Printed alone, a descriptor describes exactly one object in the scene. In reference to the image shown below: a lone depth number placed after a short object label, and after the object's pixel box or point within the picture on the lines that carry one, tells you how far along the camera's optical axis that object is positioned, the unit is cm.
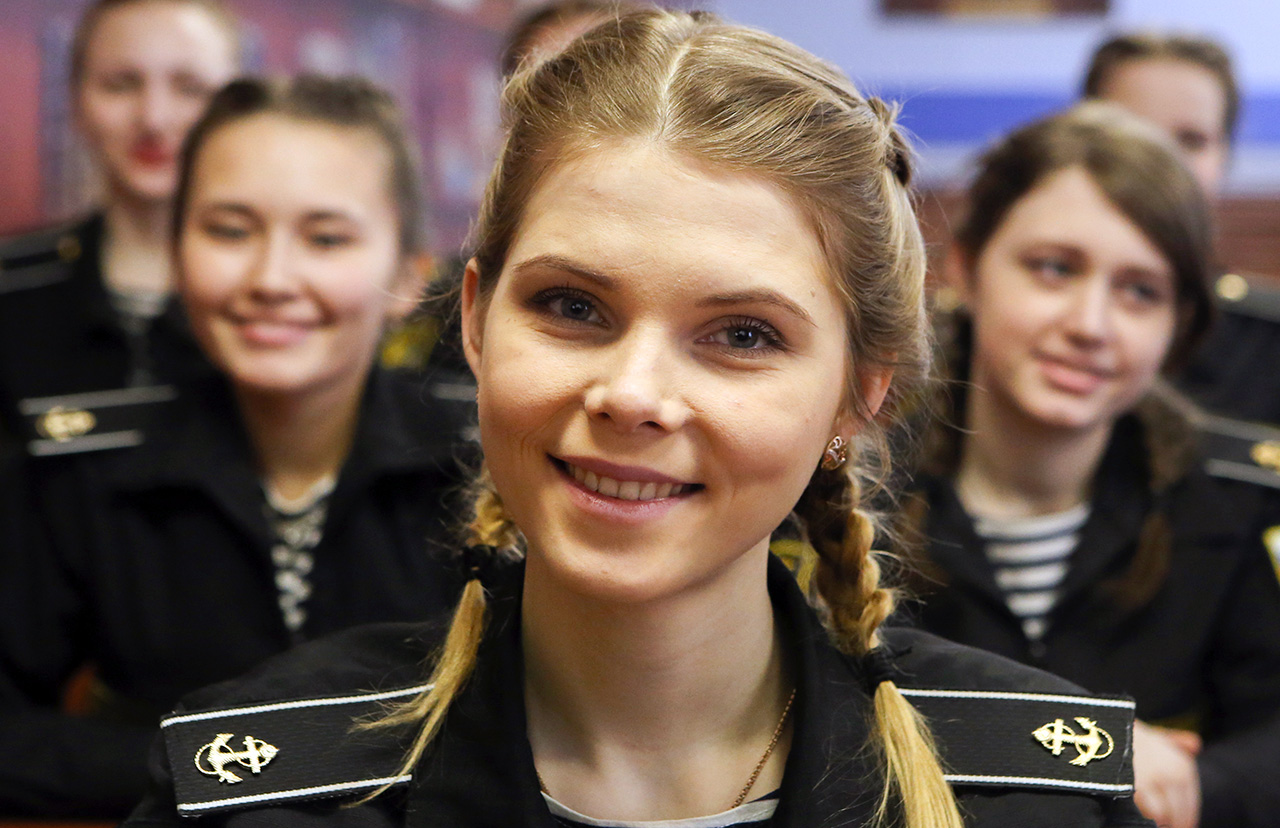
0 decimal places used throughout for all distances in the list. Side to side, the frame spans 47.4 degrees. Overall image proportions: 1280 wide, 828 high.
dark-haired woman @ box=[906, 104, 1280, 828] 211
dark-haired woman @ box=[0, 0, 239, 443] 280
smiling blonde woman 119
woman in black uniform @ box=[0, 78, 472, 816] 217
